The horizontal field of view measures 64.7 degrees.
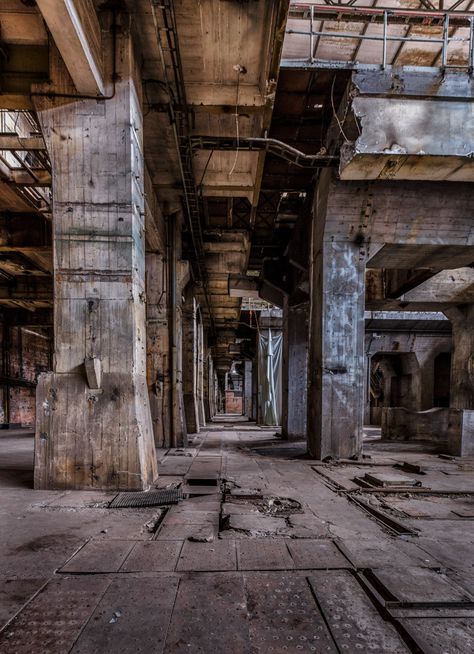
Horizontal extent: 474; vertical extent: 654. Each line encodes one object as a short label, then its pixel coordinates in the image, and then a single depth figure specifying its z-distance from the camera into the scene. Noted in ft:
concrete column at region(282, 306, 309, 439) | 35.78
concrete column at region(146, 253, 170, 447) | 28.19
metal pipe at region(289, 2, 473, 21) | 19.24
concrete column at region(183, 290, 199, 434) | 40.52
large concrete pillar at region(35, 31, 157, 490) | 15.20
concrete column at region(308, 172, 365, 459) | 24.04
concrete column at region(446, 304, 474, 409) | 38.60
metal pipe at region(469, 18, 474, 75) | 19.69
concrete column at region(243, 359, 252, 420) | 94.72
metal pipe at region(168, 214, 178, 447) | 28.40
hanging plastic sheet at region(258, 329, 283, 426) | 57.57
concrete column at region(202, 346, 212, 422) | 68.23
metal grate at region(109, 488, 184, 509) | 12.91
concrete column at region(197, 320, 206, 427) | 50.80
